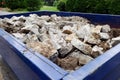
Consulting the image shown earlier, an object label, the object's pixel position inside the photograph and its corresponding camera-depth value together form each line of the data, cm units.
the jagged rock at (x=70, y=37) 97
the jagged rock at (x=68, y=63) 71
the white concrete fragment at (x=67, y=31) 112
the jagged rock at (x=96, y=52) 80
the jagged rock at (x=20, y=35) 102
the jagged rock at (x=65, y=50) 83
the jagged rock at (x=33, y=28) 113
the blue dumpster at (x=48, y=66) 45
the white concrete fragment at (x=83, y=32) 102
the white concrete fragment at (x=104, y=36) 101
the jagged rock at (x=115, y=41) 86
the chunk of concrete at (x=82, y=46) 83
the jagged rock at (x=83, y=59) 76
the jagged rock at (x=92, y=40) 93
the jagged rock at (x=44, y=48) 75
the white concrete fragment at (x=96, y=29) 108
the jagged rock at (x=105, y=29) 112
